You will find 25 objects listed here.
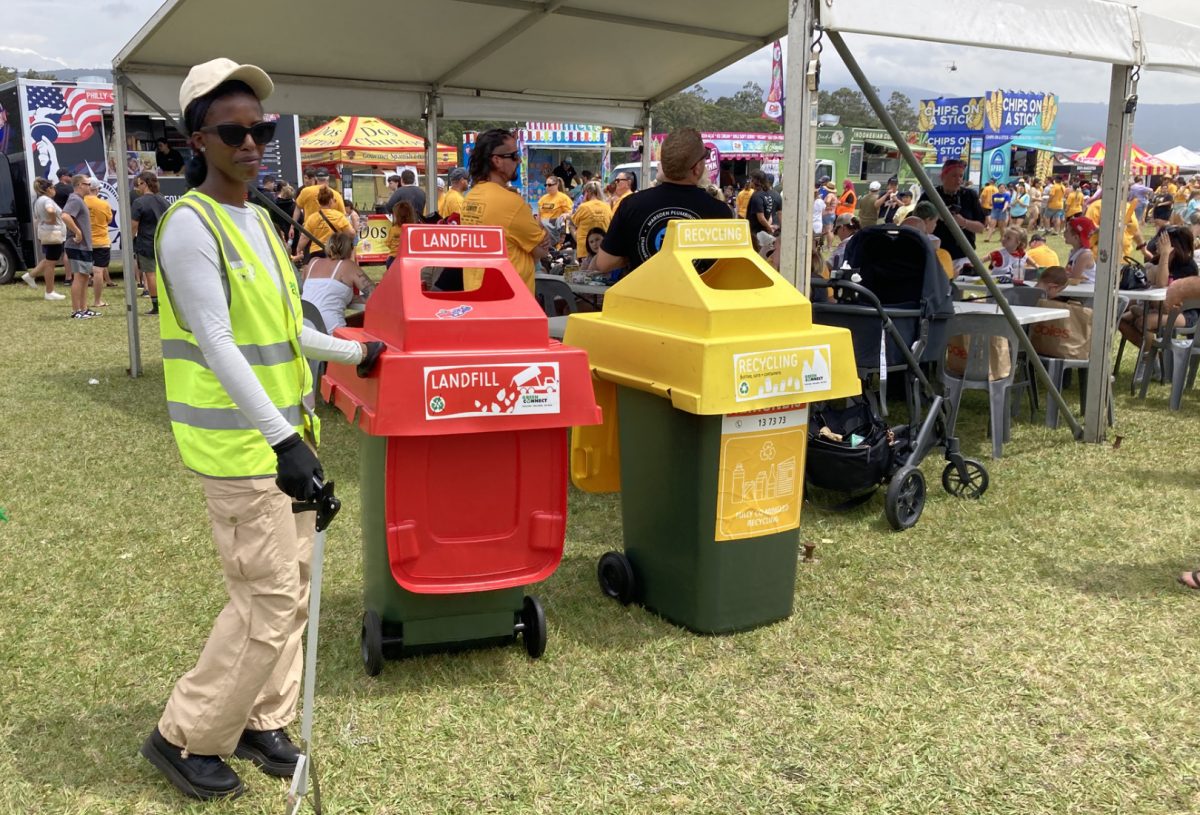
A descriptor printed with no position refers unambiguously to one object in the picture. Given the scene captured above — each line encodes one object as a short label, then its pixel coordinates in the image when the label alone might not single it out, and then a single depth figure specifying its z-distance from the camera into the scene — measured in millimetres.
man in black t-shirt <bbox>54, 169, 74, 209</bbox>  14117
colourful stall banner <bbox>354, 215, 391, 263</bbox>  15695
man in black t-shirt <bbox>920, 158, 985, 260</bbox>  8156
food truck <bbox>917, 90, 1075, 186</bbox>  35375
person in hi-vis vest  2297
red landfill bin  3033
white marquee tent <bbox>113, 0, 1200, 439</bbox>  4895
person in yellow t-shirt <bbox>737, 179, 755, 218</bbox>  17172
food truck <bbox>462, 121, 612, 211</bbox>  29055
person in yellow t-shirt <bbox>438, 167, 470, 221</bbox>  8530
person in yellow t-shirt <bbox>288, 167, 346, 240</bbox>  12852
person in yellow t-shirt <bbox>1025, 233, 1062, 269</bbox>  9844
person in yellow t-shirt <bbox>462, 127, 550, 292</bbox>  5316
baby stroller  4879
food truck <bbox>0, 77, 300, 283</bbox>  15578
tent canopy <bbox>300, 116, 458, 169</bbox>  26016
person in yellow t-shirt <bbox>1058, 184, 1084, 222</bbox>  26797
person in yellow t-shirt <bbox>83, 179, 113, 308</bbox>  13352
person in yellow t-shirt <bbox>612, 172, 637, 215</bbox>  16609
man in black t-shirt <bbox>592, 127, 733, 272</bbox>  4547
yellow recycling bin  3465
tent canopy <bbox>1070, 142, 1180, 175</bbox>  35822
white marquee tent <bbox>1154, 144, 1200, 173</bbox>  37875
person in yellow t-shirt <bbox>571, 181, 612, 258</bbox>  12930
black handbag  7891
